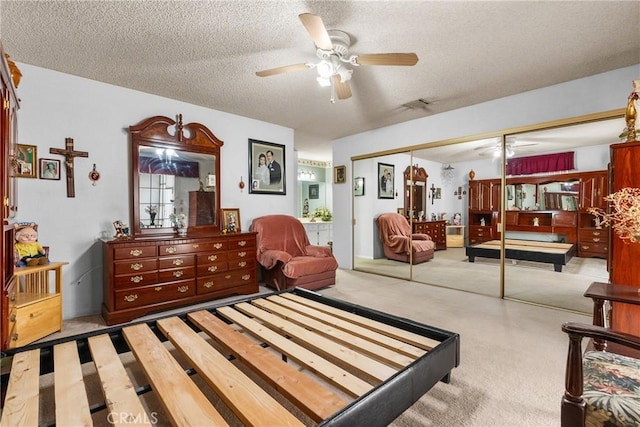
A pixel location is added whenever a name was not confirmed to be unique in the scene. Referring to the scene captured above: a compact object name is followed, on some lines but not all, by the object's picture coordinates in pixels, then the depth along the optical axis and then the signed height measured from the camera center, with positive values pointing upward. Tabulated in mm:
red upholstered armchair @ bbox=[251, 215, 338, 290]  3803 -678
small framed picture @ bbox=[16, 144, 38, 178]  2726 +497
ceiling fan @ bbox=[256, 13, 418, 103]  2033 +1142
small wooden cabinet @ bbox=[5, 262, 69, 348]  2248 -773
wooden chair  1020 -703
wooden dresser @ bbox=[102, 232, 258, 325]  2832 -681
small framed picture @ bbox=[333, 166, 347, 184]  5535 +679
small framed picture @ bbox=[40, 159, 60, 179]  2861 +436
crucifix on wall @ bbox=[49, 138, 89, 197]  2955 +564
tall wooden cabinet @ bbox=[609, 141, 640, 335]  1834 -316
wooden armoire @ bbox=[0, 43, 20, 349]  1597 +197
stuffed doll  2508 -315
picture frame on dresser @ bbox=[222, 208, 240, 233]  4059 -140
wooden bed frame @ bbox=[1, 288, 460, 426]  979 -692
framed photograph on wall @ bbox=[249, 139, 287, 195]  4484 +681
